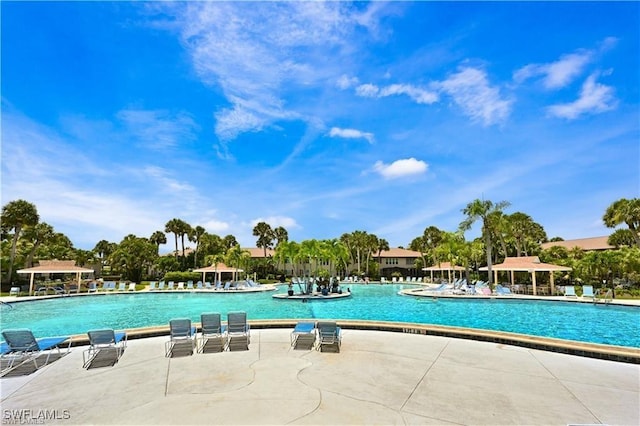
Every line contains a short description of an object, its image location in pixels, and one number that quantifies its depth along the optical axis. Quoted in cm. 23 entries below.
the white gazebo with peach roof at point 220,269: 3993
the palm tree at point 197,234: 5681
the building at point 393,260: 6475
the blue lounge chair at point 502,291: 2609
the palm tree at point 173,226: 5525
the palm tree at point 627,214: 3325
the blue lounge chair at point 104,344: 730
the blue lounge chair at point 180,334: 808
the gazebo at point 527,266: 2600
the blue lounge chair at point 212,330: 853
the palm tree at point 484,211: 3266
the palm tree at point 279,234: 6244
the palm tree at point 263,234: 6059
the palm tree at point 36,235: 3888
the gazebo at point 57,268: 2876
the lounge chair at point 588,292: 2177
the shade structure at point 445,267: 4100
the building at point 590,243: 4834
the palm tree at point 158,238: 5992
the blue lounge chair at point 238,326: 868
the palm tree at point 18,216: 3356
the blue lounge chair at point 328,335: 789
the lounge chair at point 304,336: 828
